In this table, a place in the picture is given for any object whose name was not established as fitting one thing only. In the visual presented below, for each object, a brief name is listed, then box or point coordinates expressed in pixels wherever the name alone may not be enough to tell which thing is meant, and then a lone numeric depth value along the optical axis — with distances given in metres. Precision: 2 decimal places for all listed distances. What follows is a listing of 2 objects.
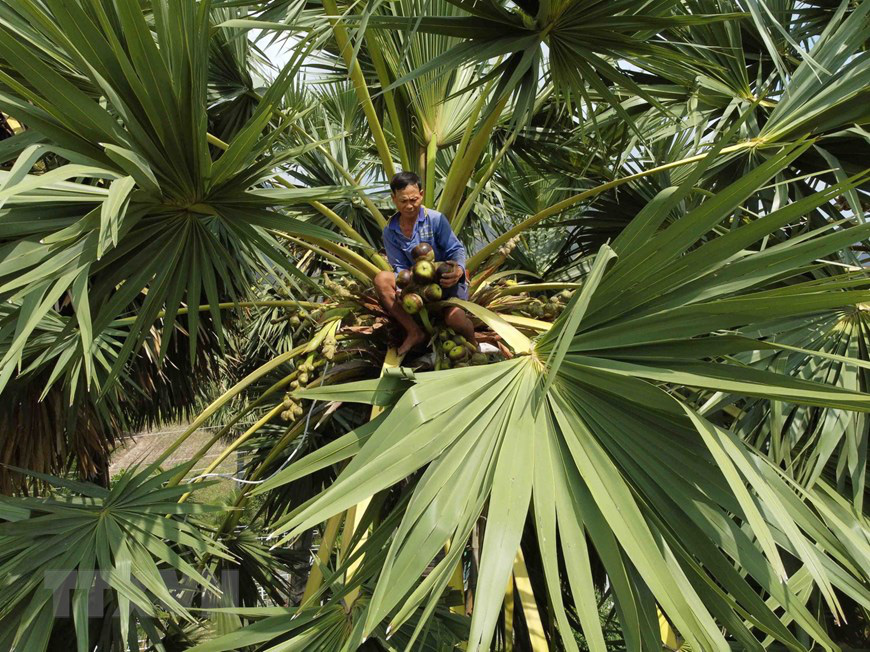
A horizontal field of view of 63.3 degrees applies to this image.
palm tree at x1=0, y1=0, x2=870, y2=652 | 1.45
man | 2.49
